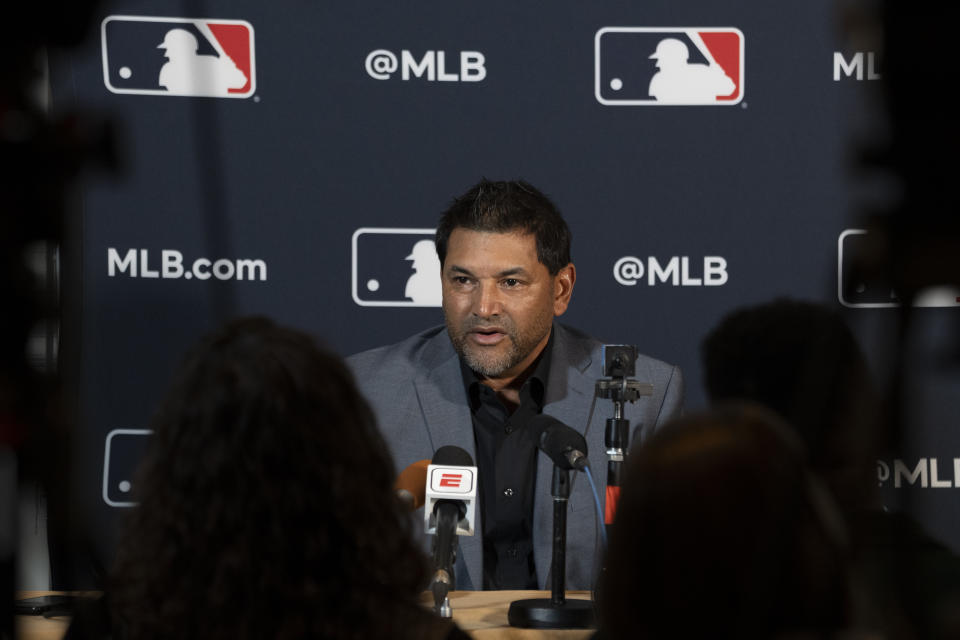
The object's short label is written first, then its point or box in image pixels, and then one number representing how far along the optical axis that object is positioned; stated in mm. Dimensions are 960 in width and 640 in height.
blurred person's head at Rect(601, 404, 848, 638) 1879
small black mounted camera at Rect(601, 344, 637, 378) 6995
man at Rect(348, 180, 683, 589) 7306
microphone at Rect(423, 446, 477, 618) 6990
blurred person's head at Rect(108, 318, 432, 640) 4471
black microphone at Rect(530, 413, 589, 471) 6937
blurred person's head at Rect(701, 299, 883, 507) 1623
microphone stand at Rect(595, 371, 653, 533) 6930
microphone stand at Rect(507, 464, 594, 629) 6985
